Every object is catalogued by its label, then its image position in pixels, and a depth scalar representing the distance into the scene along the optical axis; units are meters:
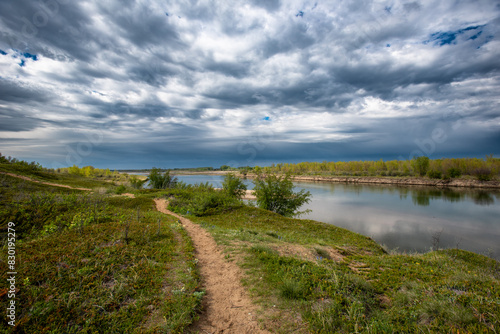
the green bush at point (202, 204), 17.91
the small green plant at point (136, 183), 42.47
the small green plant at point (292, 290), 5.06
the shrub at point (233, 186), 27.10
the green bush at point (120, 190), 28.28
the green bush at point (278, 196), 22.52
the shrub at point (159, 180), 39.38
